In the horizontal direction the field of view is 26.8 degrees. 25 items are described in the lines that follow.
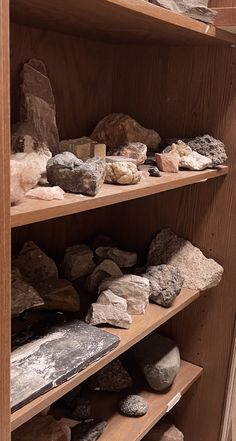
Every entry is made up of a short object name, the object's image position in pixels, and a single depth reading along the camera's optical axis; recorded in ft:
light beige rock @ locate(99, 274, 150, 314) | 4.01
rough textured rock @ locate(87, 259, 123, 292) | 4.28
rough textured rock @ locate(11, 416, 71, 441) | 3.49
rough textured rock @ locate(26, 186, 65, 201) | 2.65
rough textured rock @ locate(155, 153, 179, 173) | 3.98
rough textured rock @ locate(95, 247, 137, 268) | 4.69
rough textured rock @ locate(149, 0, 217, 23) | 3.61
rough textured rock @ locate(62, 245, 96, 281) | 4.38
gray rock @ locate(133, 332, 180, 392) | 4.69
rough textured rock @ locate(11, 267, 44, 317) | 3.39
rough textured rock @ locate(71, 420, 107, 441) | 3.97
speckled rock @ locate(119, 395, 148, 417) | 4.40
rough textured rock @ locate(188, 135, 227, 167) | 4.42
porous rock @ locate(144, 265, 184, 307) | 4.22
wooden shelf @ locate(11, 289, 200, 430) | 2.68
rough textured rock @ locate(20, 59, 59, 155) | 3.60
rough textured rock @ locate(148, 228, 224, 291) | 4.75
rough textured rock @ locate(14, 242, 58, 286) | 3.98
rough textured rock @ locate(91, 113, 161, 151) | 4.29
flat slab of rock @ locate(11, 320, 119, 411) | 2.82
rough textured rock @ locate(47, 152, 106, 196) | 2.88
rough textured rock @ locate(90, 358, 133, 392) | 4.66
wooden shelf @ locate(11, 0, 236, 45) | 2.85
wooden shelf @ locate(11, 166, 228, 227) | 2.39
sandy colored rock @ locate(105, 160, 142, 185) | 3.29
